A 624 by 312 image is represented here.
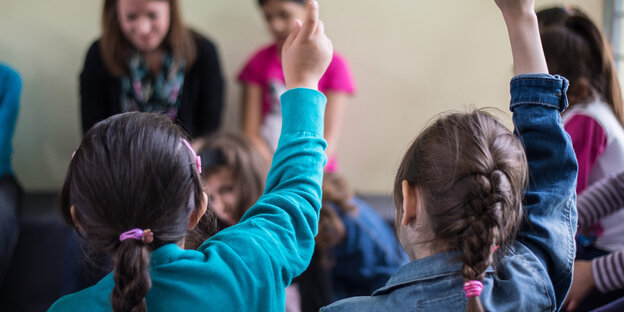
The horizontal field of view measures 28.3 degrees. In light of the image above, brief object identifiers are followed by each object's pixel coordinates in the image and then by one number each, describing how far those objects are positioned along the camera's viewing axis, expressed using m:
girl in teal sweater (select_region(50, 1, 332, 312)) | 1.57
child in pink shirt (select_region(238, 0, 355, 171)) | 3.50
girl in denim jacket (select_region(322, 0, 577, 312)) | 1.60
